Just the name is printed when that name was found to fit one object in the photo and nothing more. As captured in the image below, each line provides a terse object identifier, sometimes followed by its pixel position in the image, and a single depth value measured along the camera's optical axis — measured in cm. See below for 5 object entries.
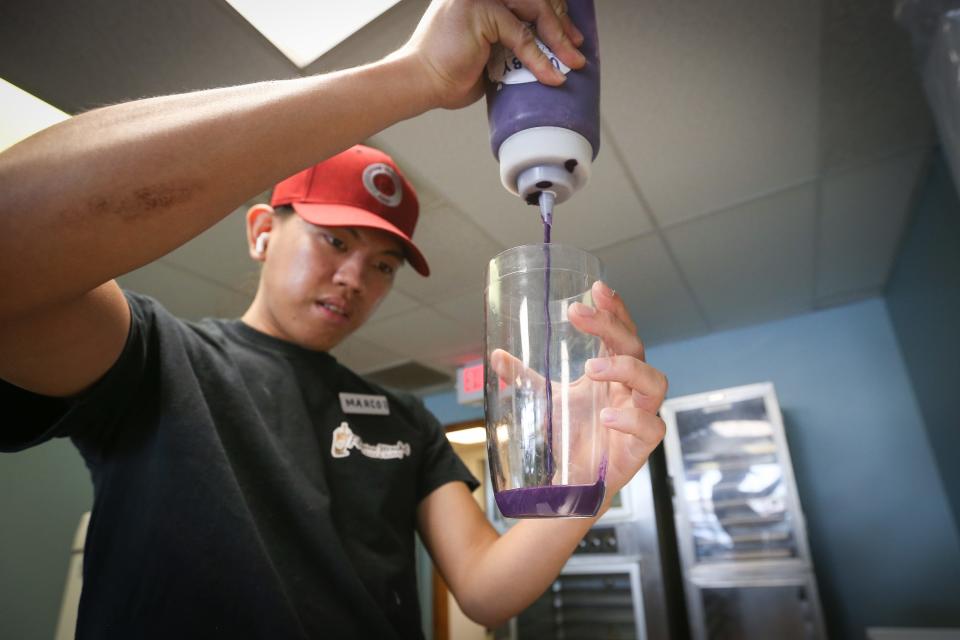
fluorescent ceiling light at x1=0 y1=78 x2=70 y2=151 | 163
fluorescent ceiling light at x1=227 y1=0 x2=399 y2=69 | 144
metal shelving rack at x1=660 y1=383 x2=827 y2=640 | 277
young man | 42
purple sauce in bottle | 56
